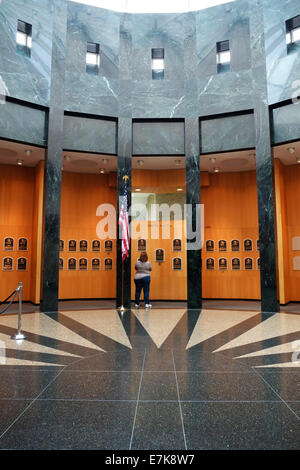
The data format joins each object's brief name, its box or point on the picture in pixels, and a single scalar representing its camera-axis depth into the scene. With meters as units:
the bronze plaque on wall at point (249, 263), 14.23
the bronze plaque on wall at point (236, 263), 14.40
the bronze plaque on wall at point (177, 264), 14.10
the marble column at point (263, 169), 10.65
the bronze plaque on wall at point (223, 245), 14.55
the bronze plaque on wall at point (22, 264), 13.45
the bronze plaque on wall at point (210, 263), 14.60
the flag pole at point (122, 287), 10.63
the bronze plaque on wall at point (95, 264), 14.50
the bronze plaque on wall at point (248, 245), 14.29
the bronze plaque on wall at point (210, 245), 14.64
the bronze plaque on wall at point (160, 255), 14.12
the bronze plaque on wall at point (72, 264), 14.28
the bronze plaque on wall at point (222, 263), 14.50
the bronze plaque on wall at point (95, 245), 14.56
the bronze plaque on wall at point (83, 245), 14.47
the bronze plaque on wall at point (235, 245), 14.45
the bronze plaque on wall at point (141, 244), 14.07
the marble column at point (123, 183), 11.36
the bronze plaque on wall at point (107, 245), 14.67
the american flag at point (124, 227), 10.62
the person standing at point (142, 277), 11.11
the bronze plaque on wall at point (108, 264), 14.60
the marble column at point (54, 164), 10.82
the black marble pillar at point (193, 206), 11.39
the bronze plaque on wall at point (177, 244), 14.11
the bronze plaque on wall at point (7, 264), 13.16
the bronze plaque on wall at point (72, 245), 14.37
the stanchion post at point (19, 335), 6.41
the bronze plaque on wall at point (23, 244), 13.55
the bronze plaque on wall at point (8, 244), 13.27
